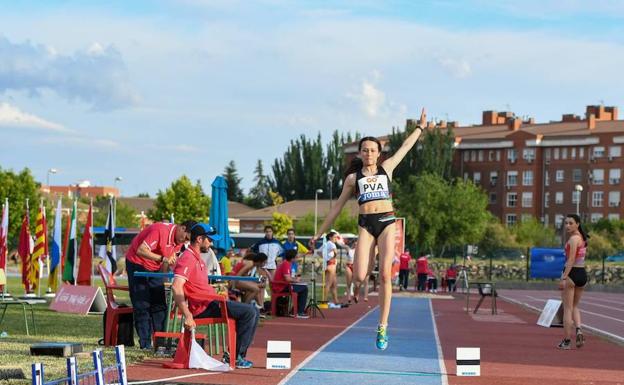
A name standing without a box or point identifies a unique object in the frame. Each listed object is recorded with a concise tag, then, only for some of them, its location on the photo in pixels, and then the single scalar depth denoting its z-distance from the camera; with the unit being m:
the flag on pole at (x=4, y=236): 32.81
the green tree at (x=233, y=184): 187.62
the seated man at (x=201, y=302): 12.69
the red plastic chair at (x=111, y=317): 14.85
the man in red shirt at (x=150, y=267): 14.90
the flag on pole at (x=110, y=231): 30.64
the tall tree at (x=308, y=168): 157.50
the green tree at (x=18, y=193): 95.25
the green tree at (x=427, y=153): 137.88
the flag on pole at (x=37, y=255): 30.95
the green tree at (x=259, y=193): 180.62
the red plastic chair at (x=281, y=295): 25.36
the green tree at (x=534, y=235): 124.12
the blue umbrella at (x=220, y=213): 22.14
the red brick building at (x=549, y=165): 138.00
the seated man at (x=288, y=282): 25.36
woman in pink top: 17.59
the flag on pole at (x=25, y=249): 31.80
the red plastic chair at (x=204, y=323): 12.73
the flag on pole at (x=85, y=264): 28.38
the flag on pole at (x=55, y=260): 31.81
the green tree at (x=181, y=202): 123.31
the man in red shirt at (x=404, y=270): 50.12
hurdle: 7.37
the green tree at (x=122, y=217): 128.38
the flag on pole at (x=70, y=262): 29.78
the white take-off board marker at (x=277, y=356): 12.59
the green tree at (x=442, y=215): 119.56
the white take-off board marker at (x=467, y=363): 12.55
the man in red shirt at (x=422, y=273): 51.50
